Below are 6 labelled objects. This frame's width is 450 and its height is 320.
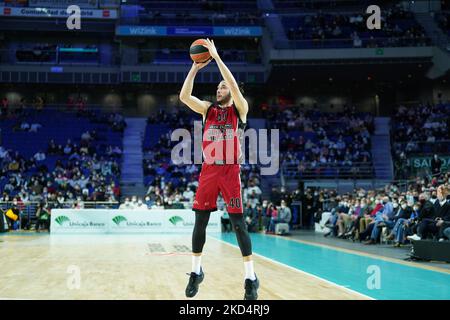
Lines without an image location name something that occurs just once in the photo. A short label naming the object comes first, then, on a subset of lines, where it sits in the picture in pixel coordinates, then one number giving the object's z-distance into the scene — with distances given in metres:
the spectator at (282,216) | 19.31
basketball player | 4.93
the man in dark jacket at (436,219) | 10.70
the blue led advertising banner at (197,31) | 35.03
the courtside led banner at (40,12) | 33.41
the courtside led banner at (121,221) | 20.16
